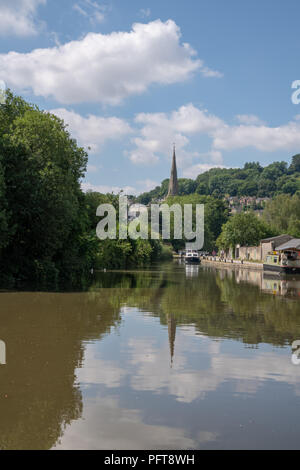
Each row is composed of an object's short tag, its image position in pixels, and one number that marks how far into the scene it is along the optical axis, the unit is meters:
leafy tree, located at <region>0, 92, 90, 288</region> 30.64
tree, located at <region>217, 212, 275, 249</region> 96.81
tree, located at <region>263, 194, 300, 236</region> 102.81
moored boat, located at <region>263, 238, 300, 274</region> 56.38
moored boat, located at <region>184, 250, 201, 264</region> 87.69
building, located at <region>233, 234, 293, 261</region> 83.56
